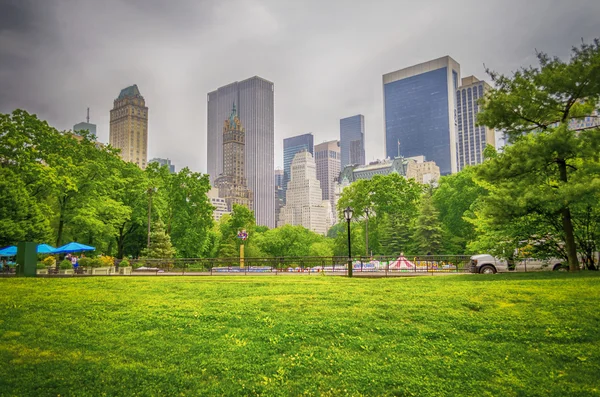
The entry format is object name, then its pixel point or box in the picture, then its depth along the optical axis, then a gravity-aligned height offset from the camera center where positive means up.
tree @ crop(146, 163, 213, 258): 52.50 +4.71
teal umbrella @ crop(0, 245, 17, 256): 30.09 +0.15
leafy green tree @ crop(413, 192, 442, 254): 51.19 +1.54
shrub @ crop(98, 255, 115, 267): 33.15 -0.73
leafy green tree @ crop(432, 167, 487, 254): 51.06 +4.31
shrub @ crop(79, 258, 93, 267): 32.44 -0.75
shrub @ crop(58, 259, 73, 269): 30.25 -0.85
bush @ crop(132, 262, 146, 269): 37.10 -1.16
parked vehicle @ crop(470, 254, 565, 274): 25.48 -1.16
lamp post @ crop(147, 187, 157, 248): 45.69 +5.01
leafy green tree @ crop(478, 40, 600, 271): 16.91 +3.93
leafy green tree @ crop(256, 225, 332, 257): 72.06 +0.77
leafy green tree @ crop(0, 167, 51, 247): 28.98 +2.65
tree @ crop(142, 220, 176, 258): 45.08 +0.33
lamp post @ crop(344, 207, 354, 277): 23.67 +1.76
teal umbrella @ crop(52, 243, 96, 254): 32.66 +0.30
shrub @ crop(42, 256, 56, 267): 31.80 -0.66
